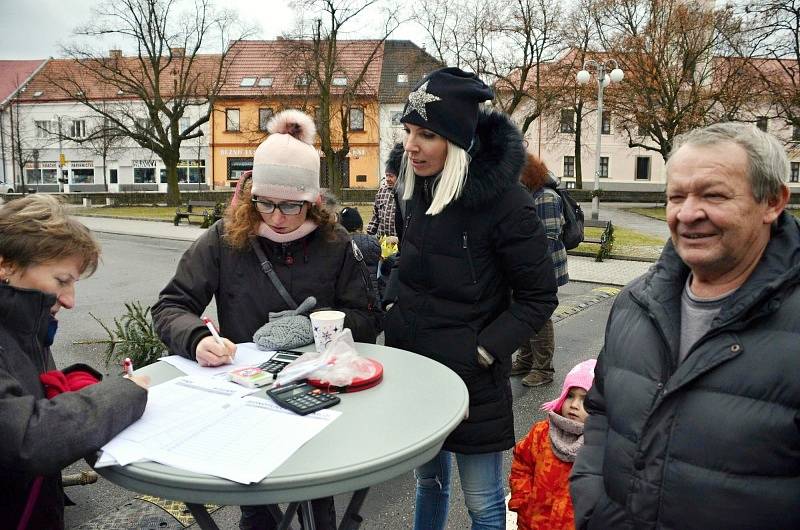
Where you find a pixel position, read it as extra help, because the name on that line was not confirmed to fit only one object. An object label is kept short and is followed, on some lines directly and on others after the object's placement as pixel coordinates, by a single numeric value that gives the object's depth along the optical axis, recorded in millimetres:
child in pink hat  2383
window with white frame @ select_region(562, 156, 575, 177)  44281
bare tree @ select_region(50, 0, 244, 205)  30516
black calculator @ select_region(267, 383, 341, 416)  1719
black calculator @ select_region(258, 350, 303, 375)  2059
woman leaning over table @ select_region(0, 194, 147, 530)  1394
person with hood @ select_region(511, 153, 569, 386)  4922
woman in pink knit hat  2430
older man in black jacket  1344
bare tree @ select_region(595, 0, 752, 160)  28219
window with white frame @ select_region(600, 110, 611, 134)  43125
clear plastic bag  1916
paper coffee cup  2205
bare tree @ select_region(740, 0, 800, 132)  25750
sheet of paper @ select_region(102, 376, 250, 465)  1499
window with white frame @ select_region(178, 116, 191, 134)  49562
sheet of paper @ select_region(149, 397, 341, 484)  1376
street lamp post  18906
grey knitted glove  2305
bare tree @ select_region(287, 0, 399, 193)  26250
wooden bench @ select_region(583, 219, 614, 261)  13375
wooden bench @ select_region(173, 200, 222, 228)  19608
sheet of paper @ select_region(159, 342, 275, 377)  2096
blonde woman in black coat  2258
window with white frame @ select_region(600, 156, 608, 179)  44125
